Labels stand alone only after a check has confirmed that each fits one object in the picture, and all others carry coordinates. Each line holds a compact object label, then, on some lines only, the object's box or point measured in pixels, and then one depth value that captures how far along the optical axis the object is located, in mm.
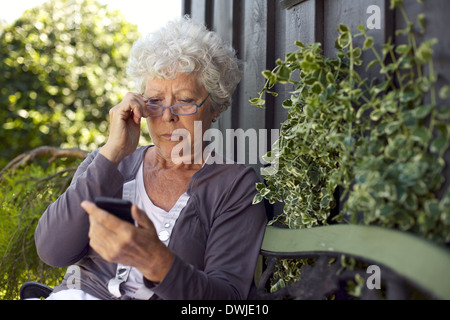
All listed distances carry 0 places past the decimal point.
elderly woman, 1656
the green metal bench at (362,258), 1033
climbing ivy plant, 1109
